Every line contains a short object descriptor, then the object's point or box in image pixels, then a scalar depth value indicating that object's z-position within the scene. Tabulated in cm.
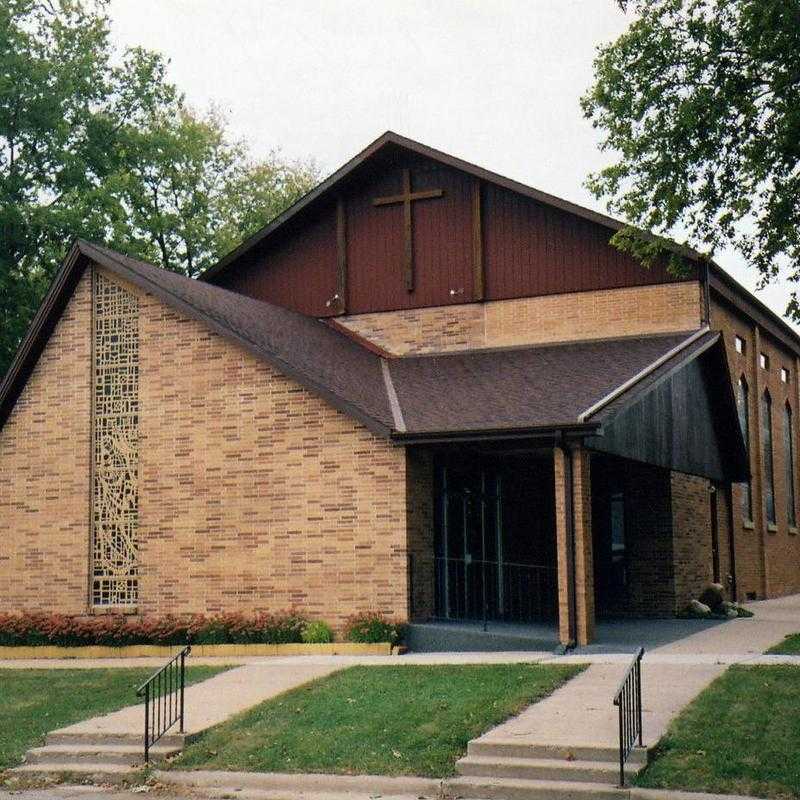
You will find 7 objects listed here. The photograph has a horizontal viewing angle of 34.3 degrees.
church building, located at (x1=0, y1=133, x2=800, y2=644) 1934
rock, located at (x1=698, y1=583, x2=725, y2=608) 2434
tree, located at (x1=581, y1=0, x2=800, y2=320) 1900
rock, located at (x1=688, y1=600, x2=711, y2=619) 2364
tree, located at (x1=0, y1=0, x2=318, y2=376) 3500
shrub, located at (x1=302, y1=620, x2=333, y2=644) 1900
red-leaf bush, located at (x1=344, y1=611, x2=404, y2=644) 1858
